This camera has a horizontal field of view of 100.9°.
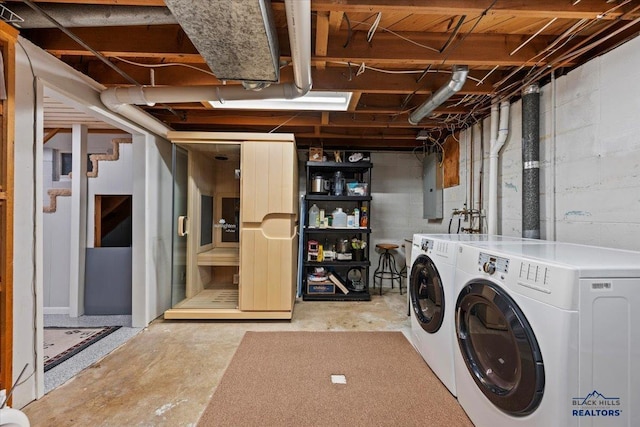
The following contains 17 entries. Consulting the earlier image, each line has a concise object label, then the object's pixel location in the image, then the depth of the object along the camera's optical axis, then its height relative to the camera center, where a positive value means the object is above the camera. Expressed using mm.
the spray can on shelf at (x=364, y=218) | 3521 -63
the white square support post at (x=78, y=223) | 2900 -130
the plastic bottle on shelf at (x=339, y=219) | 3559 -77
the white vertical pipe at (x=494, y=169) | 2383 +411
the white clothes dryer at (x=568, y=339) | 938 -463
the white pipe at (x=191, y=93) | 1898 +878
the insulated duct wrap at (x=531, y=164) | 1973 +382
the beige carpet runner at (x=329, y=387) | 1509 -1164
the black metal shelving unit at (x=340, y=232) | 3461 -262
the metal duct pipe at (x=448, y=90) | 1885 +943
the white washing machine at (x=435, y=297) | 1670 -606
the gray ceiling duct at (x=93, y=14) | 1406 +1057
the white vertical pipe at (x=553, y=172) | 1901 +306
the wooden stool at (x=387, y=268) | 3982 -834
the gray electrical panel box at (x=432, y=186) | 3525 +389
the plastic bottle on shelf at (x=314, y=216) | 3553 -40
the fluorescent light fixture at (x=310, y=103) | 2432 +1056
